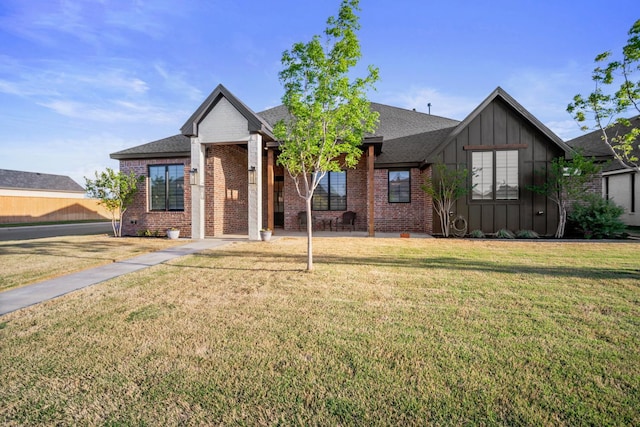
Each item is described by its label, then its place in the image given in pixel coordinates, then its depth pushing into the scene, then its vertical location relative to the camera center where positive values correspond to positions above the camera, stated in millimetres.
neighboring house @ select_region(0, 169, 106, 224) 24469 +971
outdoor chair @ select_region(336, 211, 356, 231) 14742 -486
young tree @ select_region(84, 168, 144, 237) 12352 +966
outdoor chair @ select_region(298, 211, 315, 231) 15317 -499
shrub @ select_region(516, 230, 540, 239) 11711 -1001
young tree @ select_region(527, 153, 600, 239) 11047 +1101
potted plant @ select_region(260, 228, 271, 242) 11338 -943
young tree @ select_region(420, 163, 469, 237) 12000 +912
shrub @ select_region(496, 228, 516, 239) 11727 -973
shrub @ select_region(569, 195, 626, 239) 11211 -343
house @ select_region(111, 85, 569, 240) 11938 +1629
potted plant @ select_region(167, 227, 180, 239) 12266 -929
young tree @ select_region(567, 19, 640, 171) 6454 +2976
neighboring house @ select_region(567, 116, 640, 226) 16672 +1559
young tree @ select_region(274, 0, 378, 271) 6094 +2481
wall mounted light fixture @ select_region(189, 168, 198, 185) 12031 +1418
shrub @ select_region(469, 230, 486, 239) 11938 -984
